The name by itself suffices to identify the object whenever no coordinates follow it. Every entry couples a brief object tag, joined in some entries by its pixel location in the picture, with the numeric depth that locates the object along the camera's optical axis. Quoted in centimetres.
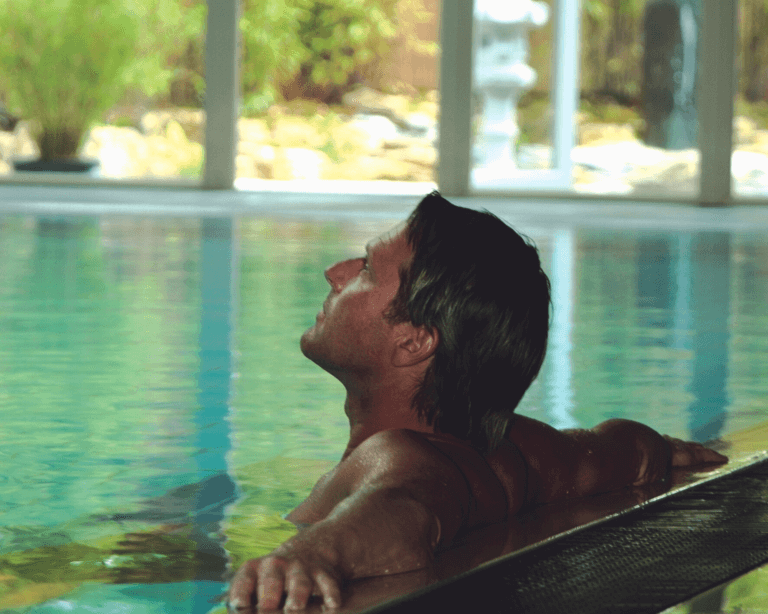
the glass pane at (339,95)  1367
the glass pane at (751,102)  1250
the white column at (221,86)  1317
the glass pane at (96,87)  1369
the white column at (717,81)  1215
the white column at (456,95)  1279
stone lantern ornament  1319
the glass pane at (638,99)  1276
